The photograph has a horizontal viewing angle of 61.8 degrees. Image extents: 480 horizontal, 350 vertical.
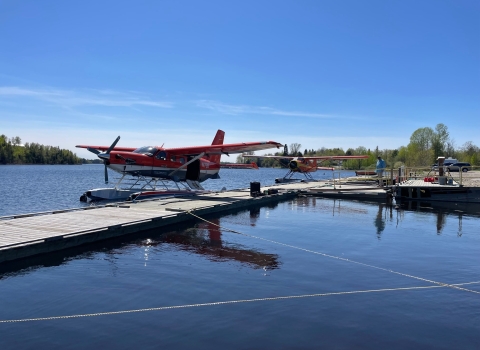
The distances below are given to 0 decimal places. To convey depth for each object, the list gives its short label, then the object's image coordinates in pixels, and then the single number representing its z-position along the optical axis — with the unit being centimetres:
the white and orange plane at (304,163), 3203
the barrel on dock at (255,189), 1900
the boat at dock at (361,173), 4022
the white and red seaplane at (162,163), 1736
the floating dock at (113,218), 776
